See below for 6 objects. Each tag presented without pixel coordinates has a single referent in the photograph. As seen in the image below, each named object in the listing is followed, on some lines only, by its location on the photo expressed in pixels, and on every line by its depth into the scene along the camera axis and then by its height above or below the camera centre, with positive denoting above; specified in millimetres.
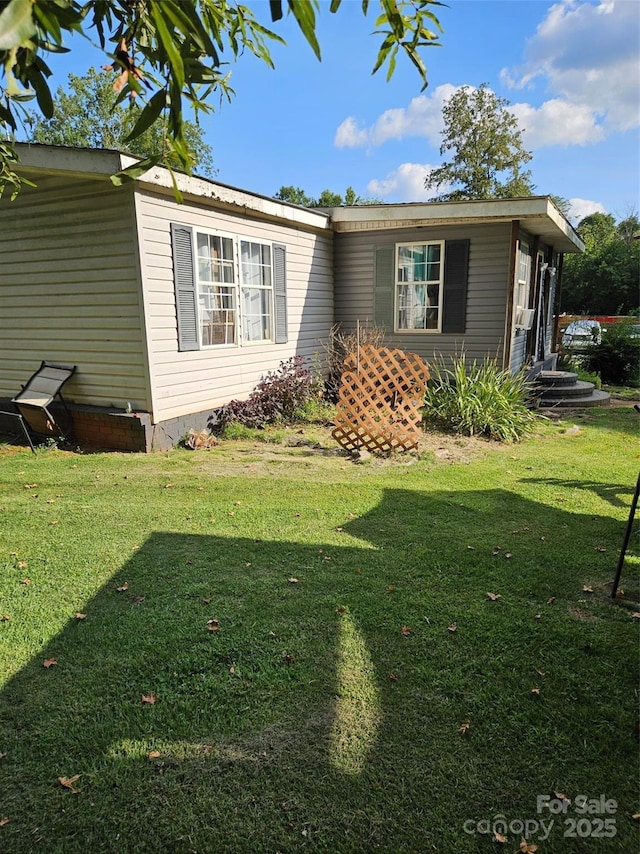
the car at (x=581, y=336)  13673 -605
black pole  2680 -1222
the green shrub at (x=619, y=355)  12492 -933
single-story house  6078 +483
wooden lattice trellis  6293 -1092
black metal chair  6449 -1037
